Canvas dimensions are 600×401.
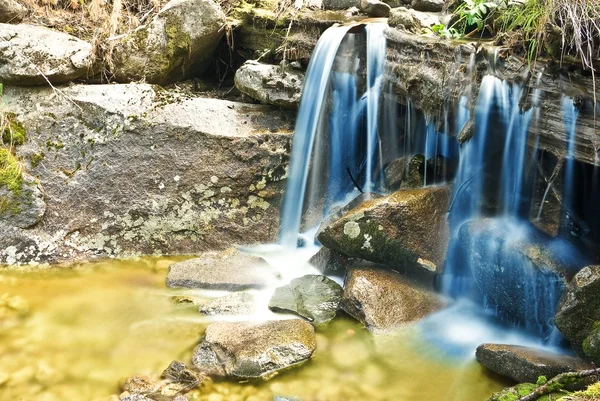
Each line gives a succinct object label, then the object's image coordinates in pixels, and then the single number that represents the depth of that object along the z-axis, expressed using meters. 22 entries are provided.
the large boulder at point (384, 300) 4.35
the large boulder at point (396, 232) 4.73
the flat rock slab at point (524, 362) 3.44
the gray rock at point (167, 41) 5.84
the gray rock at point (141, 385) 3.51
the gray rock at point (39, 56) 5.42
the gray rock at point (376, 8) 6.55
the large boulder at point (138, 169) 5.39
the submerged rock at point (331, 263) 5.21
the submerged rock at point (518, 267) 4.06
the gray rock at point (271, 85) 5.88
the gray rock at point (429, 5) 6.67
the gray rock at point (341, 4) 6.99
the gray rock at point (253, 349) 3.68
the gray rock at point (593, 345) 3.23
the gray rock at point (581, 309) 3.48
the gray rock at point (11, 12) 5.72
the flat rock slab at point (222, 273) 4.91
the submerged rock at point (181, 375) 3.60
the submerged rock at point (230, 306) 4.49
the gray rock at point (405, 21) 5.33
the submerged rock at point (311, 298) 4.46
